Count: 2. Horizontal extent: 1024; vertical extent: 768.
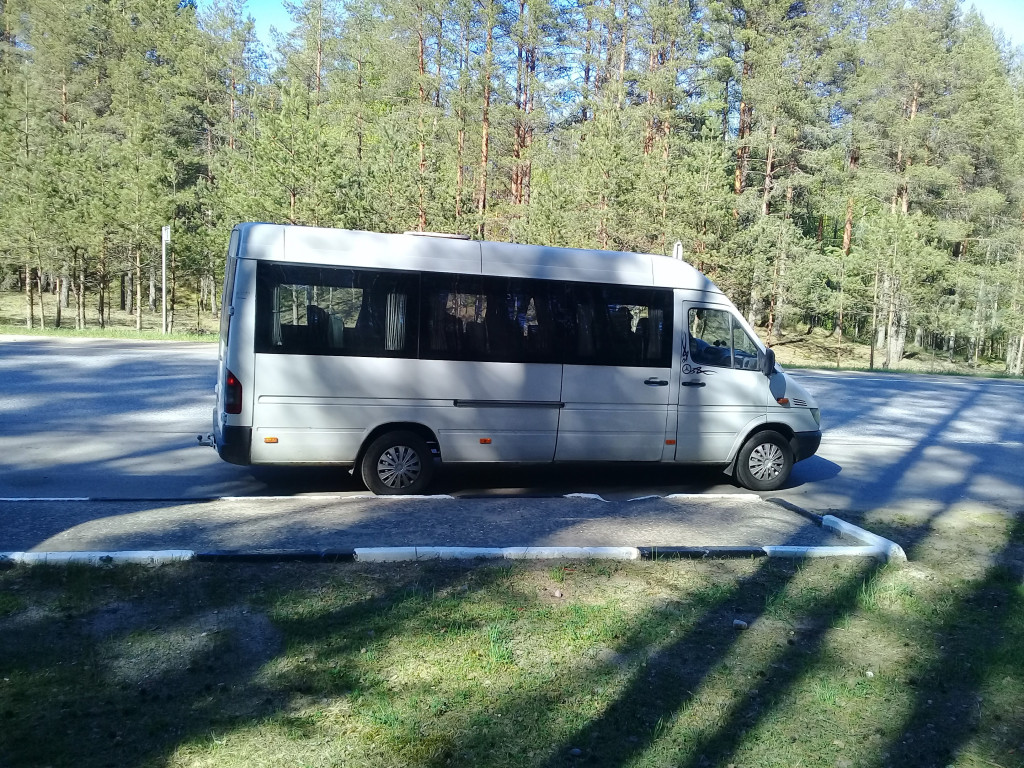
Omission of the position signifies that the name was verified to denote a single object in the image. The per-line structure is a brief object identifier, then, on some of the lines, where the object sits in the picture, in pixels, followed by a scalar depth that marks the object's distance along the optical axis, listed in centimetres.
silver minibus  768
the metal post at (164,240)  2410
